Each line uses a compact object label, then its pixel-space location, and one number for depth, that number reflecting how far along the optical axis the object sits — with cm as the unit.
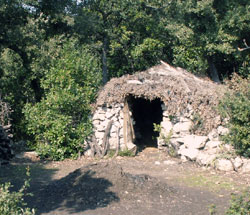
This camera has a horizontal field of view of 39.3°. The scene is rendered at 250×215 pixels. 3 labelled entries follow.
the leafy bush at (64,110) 1237
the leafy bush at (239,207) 411
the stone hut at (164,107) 1181
